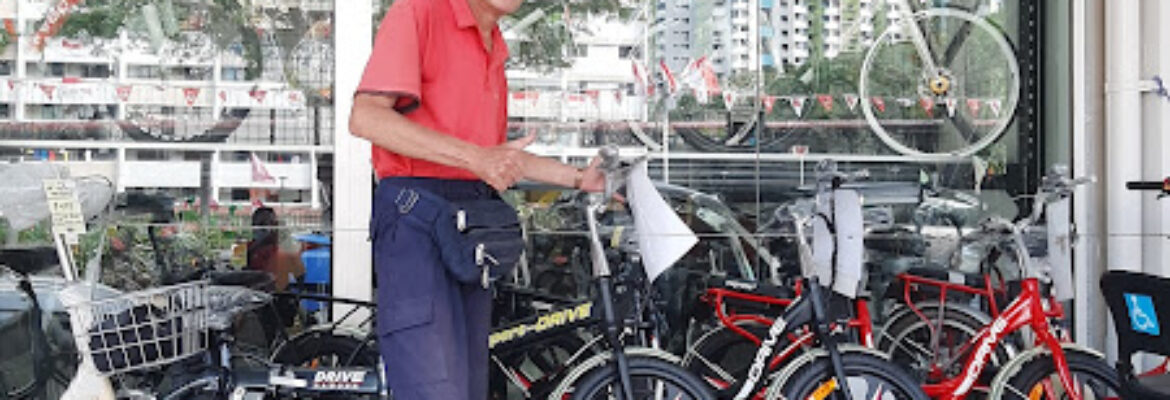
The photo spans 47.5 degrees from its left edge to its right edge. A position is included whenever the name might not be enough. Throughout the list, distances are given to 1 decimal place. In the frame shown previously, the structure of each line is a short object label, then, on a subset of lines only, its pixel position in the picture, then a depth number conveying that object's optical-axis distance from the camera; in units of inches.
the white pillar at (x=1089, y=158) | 219.0
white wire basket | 146.3
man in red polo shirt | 109.3
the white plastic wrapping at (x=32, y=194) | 172.2
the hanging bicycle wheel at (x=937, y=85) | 245.6
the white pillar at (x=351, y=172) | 206.1
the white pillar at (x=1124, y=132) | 210.7
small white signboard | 159.9
